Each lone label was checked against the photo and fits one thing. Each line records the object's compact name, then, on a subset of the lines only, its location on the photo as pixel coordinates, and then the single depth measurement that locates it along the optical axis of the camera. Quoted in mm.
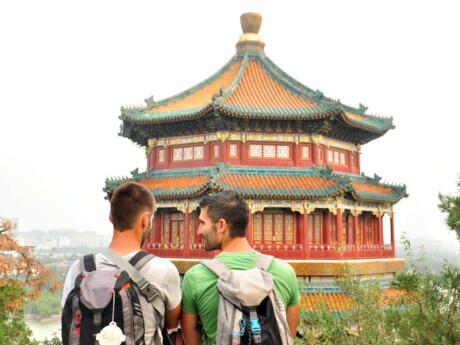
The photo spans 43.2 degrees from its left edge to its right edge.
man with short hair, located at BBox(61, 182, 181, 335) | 4016
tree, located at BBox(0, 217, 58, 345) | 16156
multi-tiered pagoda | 20281
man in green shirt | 4184
